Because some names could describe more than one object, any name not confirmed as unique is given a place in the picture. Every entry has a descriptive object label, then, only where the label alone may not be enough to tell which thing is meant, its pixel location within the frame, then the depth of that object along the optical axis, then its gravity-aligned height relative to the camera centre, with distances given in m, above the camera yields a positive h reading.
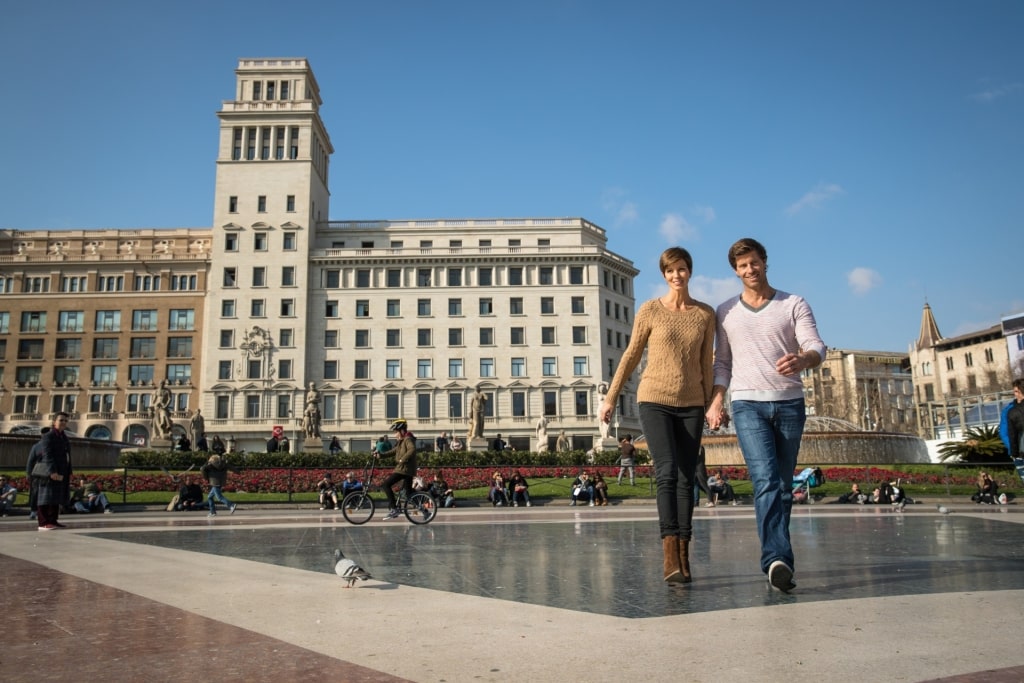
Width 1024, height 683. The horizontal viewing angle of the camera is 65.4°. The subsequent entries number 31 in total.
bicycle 13.05 -0.68
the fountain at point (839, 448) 32.81 +0.34
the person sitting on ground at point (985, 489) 20.76 -0.95
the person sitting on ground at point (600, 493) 22.52 -0.89
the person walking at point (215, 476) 18.66 -0.15
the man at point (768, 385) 5.06 +0.48
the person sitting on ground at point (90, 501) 19.86 -0.70
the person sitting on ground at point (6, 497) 18.69 -0.55
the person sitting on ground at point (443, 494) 22.00 -0.80
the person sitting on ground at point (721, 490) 21.91 -0.85
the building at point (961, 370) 88.56 +10.91
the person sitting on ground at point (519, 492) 22.78 -0.83
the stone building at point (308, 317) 69.69 +13.57
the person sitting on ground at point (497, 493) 23.25 -0.86
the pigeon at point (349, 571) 5.20 -0.67
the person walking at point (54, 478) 12.30 -0.07
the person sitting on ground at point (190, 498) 20.53 -0.71
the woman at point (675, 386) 5.53 +0.52
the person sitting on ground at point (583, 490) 22.64 -0.80
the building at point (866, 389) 115.12 +9.99
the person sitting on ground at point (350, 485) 20.61 -0.47
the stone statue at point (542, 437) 39.19 +1.26
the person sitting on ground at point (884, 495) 20.55 -1.02
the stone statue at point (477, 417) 41.41 +2.43
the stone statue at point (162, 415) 35.41 +2.48
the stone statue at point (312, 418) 38.03 +2.35
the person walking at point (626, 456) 27.33 +0.16
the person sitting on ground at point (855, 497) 21.42 -1.10
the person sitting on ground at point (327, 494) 20.73 -0.69
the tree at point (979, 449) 29.49 +0.14
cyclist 13.16 +0.01
